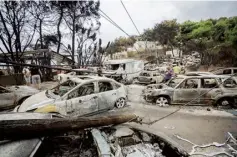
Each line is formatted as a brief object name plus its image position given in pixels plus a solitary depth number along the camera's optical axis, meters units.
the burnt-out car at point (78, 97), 6.12
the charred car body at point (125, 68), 16.08
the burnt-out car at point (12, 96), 8.24
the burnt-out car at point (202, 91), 7.98
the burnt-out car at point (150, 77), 14.18
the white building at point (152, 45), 37.51
